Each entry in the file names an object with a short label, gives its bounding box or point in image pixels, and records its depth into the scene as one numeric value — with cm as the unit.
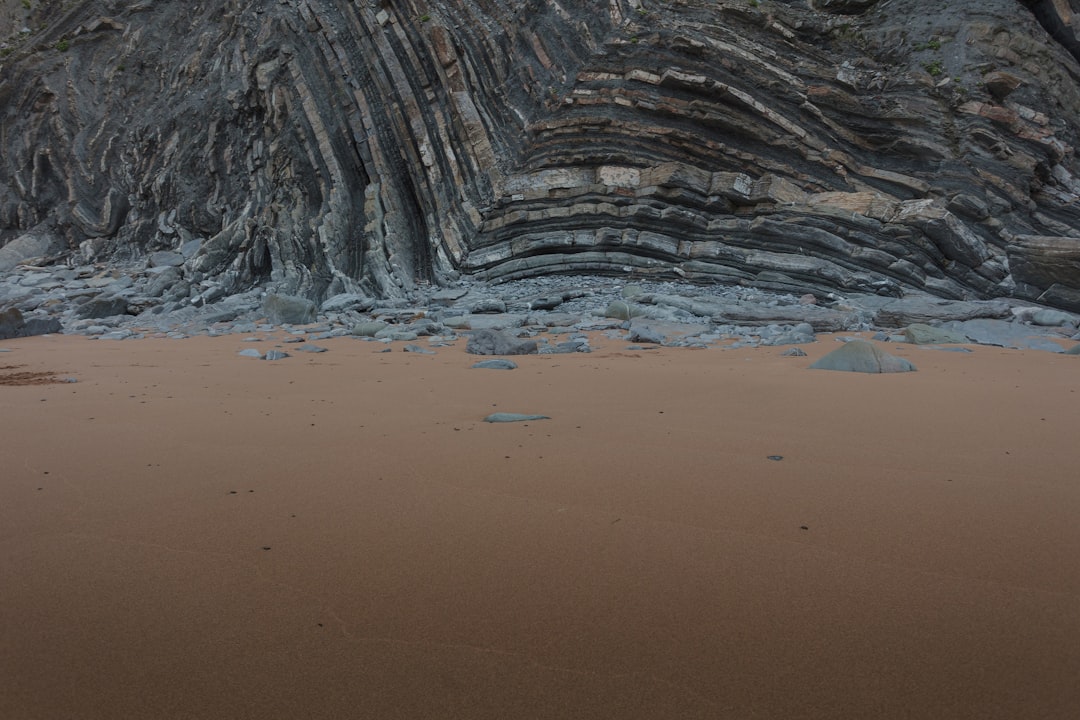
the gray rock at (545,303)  1005
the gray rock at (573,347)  591
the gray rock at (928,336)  634
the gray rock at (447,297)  1108
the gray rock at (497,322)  820
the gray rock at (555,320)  840
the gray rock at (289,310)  1002
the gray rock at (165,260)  1775
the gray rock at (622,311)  873
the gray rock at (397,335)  702
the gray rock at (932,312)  822
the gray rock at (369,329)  763
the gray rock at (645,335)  652
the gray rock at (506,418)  297
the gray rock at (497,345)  557
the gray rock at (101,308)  1157
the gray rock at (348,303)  1125
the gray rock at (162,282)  1438
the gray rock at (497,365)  464
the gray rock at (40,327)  879
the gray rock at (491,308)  979
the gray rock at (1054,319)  823
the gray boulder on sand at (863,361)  425
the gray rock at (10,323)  836
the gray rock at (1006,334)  625
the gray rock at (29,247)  2056
